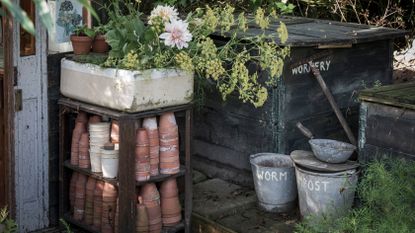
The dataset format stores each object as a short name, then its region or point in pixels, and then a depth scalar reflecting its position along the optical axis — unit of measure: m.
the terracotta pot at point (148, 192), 5.48
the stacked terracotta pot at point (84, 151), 5.63
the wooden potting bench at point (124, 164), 5.23
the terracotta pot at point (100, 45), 5.75
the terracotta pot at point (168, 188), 5.61
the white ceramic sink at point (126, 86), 5.12
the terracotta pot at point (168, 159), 5.49
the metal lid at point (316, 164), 5.38
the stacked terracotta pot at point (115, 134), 5.43
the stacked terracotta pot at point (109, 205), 5.52
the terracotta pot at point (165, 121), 5.44
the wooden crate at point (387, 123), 5.12
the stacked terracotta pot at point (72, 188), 5.87
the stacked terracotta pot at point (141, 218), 5.43
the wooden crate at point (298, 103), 6.00
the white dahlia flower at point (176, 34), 5.16
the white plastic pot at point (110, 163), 5.37
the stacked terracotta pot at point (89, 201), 5.71
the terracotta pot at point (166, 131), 5.42
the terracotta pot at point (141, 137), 5.30
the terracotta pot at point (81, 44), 5.57
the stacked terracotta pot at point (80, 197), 5.79
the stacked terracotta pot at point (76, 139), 5.68
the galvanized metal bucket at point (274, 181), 5.76
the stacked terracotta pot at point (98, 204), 5.63
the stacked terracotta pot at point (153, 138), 5.36
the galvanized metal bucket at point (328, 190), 5.36
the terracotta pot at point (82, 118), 5.70
